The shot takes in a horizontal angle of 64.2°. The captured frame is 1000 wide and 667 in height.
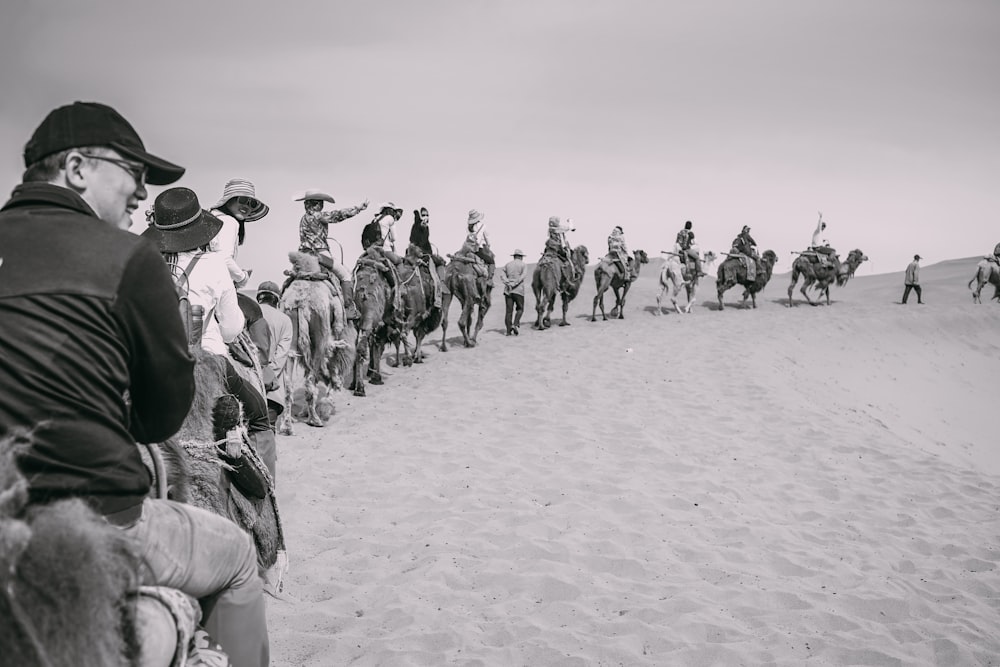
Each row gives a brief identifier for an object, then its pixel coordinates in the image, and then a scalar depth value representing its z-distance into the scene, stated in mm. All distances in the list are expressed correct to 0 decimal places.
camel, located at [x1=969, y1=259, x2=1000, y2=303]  27081
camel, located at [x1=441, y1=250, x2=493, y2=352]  16188
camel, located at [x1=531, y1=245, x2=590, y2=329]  18688
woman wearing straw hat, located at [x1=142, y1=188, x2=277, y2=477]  3906
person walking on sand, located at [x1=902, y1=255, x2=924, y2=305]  27641
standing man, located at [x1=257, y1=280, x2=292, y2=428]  8223
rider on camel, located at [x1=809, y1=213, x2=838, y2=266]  25500
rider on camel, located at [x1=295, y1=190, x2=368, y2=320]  9633
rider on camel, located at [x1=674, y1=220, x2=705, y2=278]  23500
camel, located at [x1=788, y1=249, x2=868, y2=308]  25359
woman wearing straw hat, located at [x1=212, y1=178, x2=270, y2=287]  5047
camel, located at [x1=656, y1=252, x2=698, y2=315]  22750
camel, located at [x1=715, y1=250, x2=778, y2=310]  23594
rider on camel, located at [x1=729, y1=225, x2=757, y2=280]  23562
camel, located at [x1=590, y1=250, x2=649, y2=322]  20500
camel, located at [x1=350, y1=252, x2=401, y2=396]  11906
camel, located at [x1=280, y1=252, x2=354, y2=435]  9641
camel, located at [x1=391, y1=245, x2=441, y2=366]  13344
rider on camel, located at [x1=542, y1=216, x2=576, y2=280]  19219
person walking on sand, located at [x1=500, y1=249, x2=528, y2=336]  18125
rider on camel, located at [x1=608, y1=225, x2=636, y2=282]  20656
